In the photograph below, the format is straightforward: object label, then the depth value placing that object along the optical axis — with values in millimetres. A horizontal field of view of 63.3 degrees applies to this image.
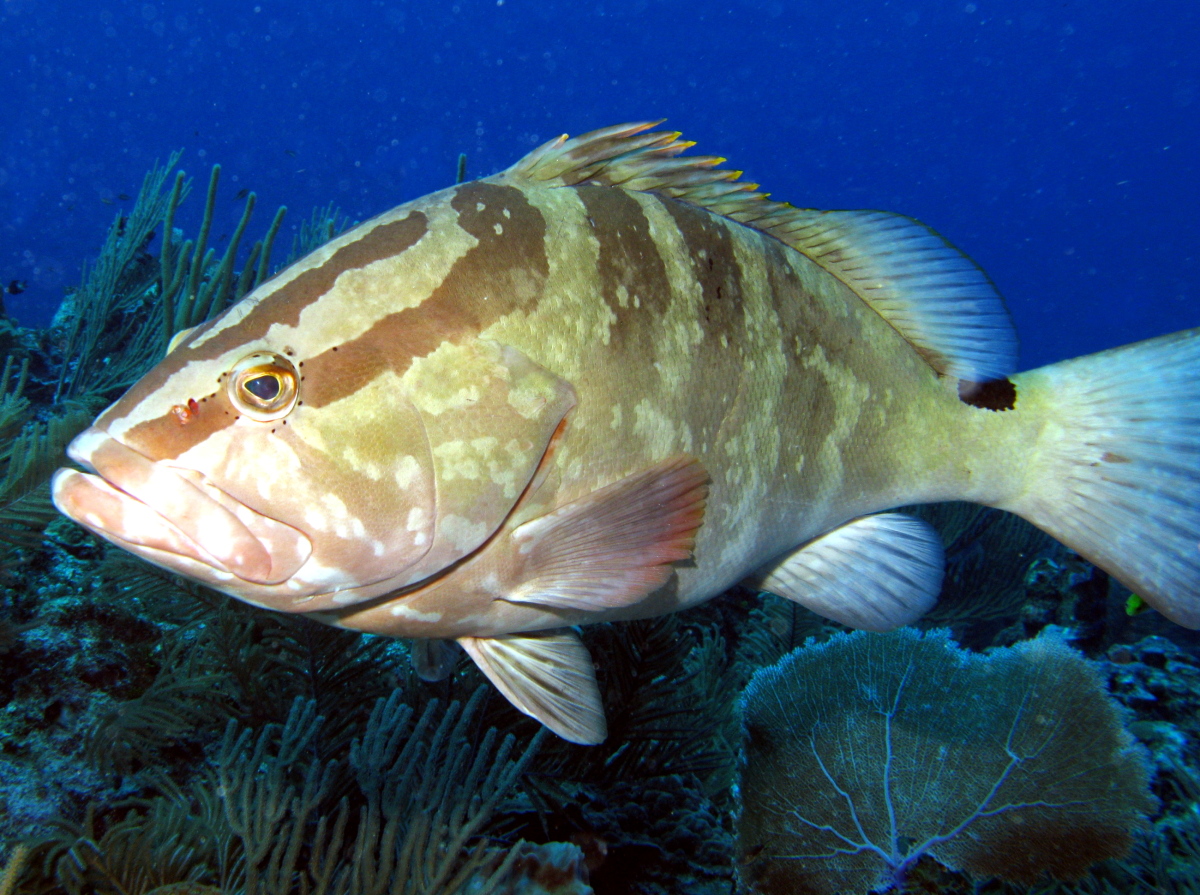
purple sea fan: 847
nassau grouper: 489
